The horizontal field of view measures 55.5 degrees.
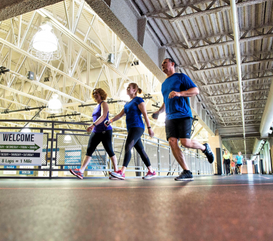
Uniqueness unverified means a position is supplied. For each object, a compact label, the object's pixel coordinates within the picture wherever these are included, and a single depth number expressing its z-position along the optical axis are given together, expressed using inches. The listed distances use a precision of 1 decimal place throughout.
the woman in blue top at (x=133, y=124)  158.3
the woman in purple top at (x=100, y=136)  170.8
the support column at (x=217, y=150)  866.8
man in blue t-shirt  130.9
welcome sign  237.1
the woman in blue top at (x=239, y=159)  725.3
